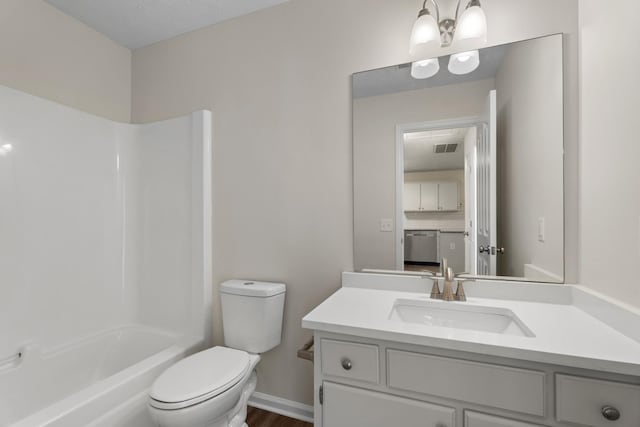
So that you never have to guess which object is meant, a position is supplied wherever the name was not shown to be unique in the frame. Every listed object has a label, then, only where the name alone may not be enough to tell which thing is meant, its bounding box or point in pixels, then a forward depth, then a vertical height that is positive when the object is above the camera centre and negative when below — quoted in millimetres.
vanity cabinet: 804 -536
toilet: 1165 -721
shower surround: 1479 -268
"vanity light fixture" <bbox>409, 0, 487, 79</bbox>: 1290 +826
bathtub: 1196 -831
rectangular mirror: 1285 +245
